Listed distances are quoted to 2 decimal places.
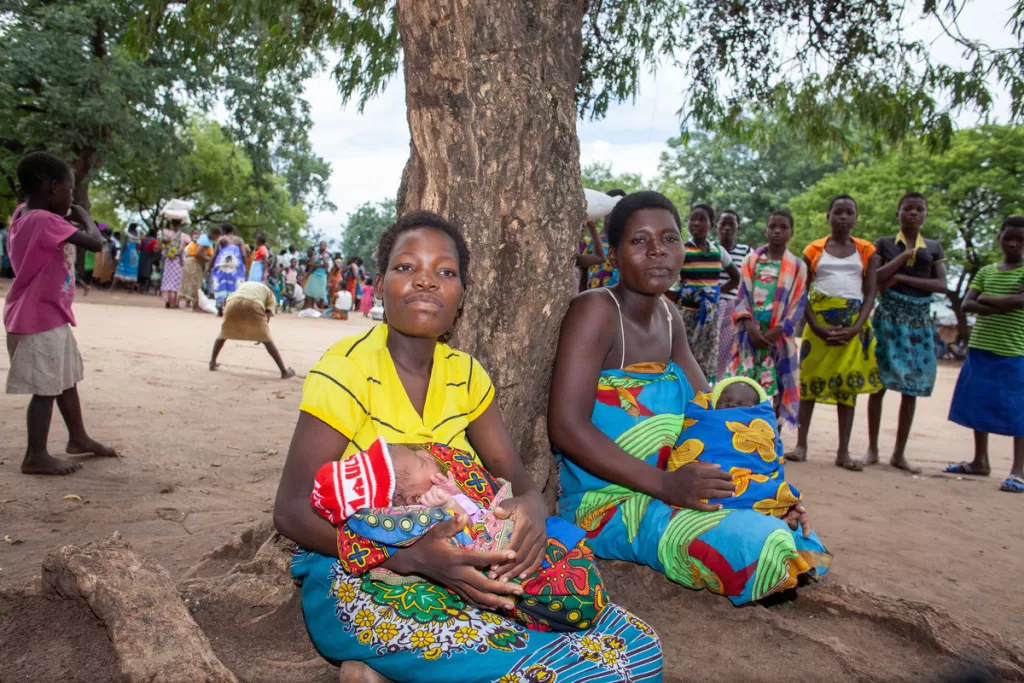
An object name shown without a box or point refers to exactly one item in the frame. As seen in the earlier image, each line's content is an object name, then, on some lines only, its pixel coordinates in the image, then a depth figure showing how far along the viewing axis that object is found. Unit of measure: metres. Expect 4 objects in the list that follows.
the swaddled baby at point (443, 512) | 1.68
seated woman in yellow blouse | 1.73
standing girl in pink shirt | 3.91
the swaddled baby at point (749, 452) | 2.56
